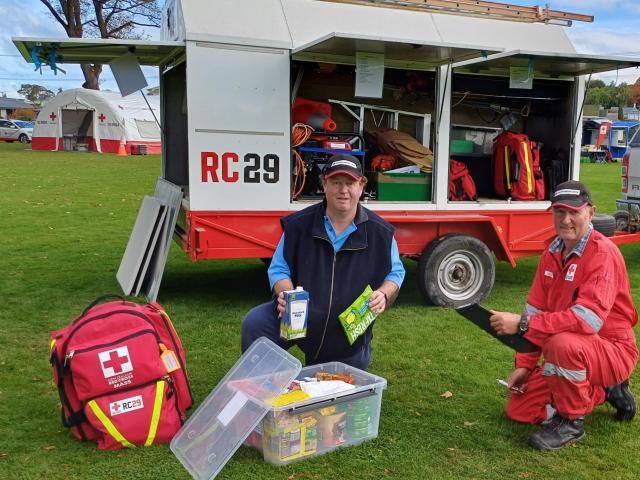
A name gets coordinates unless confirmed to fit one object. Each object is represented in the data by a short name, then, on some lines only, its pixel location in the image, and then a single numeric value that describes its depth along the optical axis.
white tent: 28.77
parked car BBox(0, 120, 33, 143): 39.94
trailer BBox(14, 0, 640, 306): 5.42
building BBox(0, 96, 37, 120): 73.03
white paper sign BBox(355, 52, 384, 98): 5.50
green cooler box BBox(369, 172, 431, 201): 6.10
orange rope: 5.96
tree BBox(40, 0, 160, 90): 37.84
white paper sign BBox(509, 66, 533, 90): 6.01
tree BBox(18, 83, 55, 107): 89.22
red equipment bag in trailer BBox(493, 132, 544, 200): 6.54
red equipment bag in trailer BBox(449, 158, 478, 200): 6.43
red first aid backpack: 3.27
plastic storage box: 3.16
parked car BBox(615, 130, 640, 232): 7.89
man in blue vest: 3.54
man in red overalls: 3.24
